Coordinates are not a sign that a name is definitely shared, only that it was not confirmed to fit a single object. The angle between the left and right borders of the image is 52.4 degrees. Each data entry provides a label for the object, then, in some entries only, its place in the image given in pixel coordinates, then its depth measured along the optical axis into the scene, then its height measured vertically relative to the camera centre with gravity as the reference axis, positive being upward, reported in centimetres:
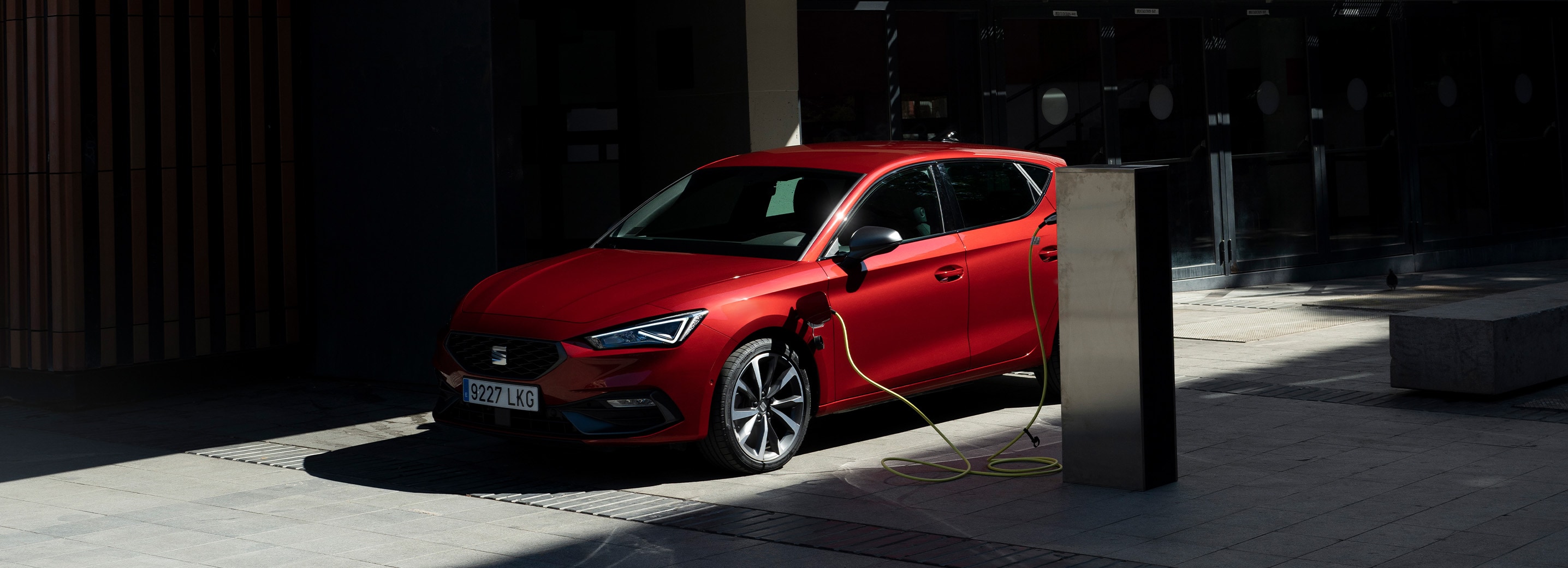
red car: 725 +1
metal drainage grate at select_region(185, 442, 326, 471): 818 -69
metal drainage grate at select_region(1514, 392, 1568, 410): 886 -68
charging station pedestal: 690 -14
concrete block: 895 -36
